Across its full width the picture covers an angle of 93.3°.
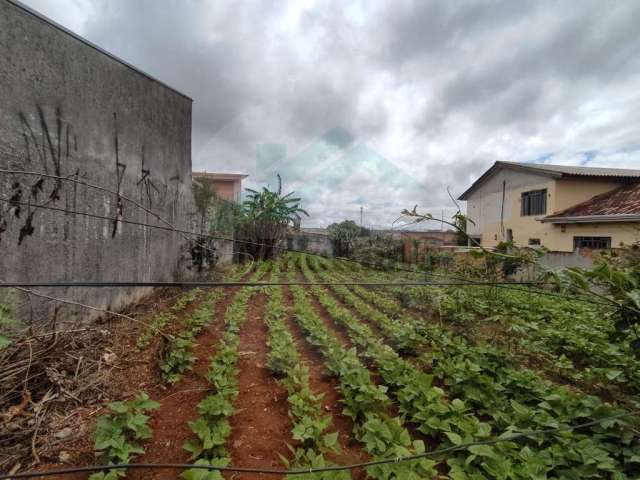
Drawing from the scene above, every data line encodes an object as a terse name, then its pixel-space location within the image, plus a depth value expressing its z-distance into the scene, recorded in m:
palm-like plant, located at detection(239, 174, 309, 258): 13.21
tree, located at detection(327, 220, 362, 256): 15.69
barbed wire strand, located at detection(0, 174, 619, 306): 2.74
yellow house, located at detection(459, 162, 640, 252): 10.05
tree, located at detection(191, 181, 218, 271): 7.71
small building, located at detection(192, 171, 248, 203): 24.66
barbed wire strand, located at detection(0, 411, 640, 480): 1.21
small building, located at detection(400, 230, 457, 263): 12.92
